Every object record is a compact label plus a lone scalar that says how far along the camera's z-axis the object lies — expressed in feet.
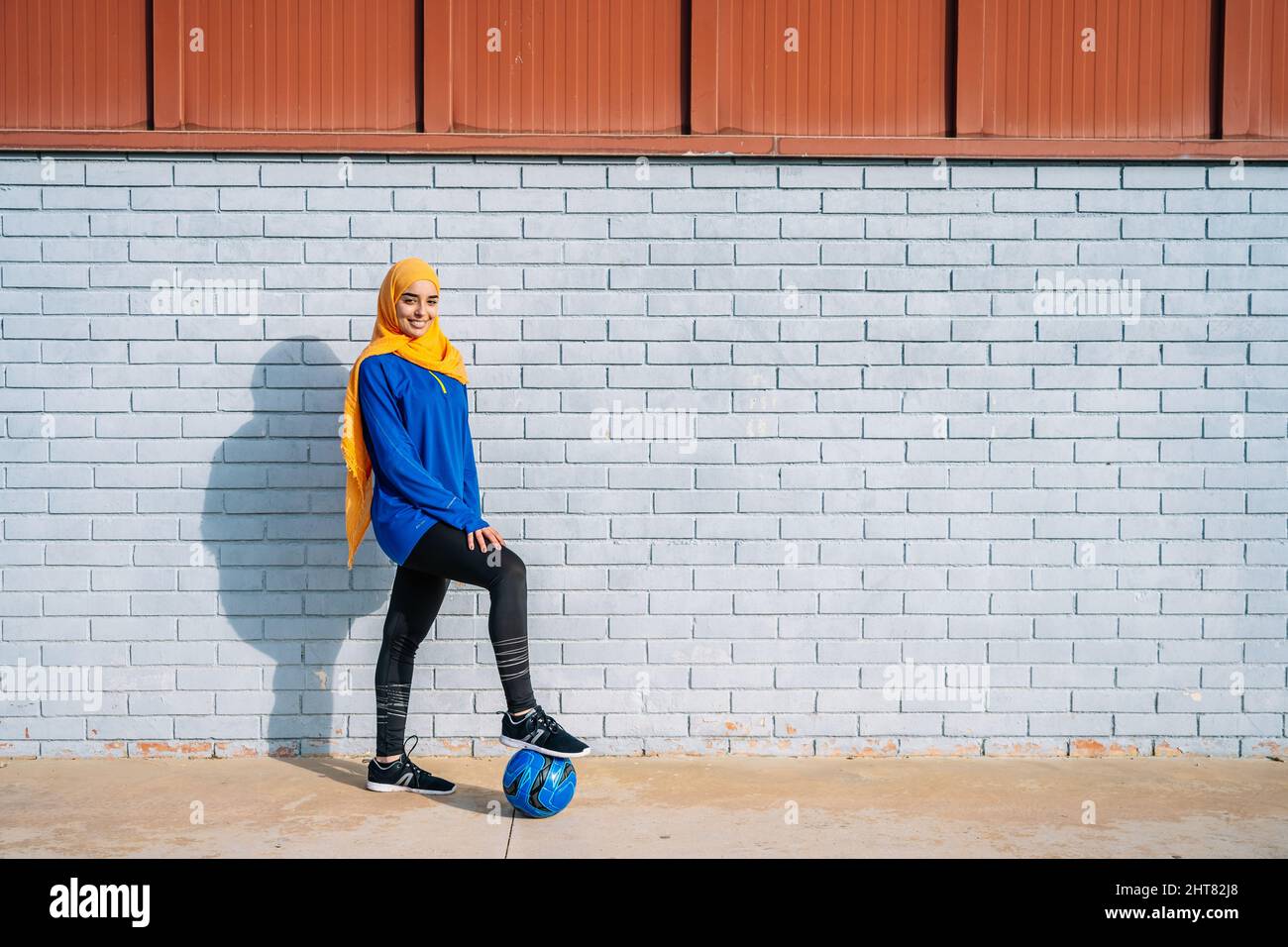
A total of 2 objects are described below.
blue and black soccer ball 14.47
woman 14.88
